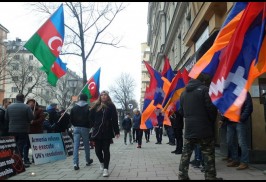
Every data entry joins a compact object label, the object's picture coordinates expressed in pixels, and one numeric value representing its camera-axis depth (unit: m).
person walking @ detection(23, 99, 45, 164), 6.63
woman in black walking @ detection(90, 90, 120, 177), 4.89
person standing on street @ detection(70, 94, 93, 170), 5.68
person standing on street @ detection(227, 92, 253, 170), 4.82
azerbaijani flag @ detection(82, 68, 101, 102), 8.69
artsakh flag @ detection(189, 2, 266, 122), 3.29
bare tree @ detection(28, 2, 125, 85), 15.33
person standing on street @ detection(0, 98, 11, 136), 6.26
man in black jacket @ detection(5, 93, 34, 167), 5.81
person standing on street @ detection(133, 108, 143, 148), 10.39
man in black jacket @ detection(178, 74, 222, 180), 3.94
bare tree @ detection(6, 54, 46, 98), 32.92
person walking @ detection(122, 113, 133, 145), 12.15
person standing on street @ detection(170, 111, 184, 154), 7.48
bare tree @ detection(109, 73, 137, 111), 43.55
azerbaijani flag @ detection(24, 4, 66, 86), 5.98
